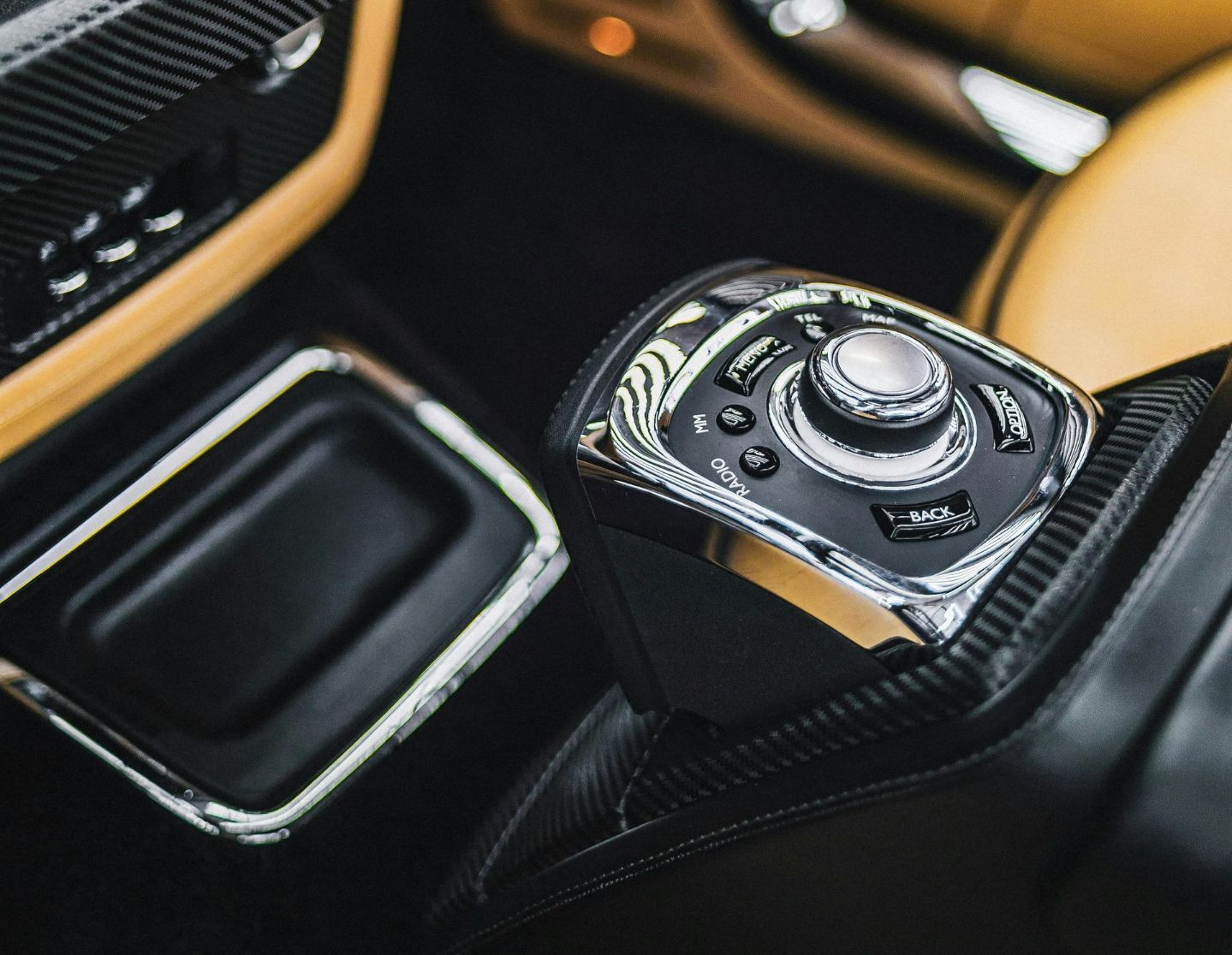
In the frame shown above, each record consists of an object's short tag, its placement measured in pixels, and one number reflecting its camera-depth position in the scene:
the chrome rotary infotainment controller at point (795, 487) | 0.52
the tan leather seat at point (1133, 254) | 0.88
